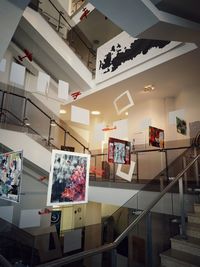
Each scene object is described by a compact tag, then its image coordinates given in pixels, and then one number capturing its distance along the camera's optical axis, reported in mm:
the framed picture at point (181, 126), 4911
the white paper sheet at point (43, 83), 3389
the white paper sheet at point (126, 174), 4567
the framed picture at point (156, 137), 4891
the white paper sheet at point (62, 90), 3602
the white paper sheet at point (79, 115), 3607
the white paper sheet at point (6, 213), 3320
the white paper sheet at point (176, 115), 4918
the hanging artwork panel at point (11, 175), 2846
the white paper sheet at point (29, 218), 3209
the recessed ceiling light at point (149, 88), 5609
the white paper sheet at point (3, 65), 3343
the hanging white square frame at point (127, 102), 4458
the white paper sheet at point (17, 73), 3182
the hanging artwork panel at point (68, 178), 2936
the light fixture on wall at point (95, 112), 5965
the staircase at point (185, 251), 2625
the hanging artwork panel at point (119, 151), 3982
